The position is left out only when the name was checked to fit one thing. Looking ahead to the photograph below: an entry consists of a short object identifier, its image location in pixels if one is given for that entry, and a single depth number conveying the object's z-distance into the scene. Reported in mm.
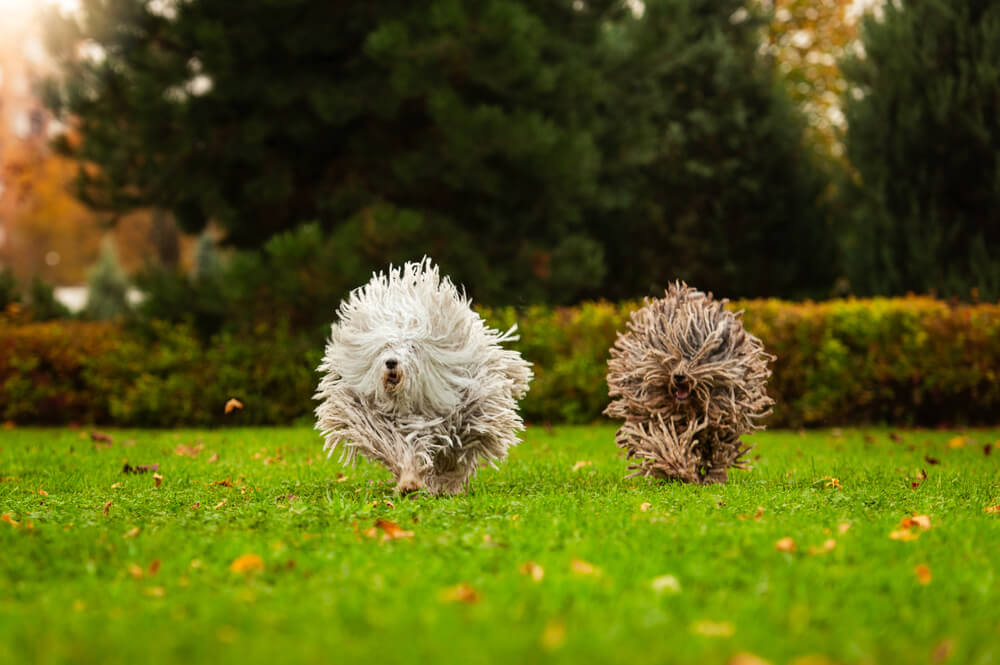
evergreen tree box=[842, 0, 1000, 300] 16734
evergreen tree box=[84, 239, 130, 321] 30647
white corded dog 6734
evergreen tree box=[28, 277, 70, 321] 17375
